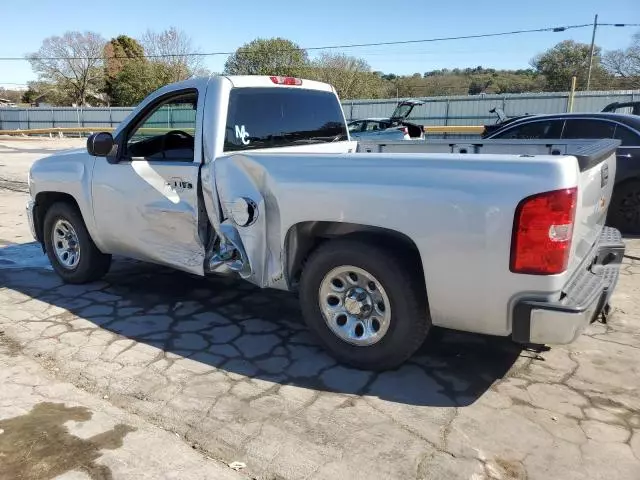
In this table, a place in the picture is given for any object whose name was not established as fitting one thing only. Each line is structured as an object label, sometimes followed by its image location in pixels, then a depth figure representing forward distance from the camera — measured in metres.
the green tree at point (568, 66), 51.03
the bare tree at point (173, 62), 46.78
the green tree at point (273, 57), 44.41
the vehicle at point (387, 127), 14.80
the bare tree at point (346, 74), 45.88
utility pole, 43.44
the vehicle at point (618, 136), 7.07
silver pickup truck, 2.80
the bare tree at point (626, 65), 46.22
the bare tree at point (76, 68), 56.03
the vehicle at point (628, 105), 9.18
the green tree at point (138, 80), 46.81
